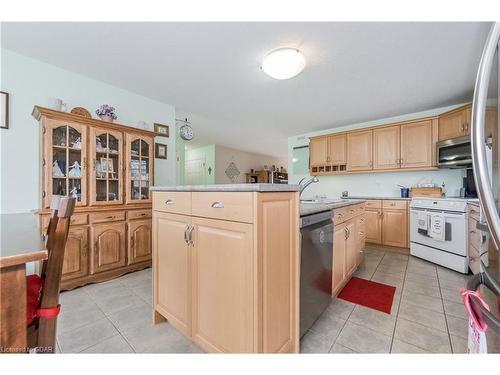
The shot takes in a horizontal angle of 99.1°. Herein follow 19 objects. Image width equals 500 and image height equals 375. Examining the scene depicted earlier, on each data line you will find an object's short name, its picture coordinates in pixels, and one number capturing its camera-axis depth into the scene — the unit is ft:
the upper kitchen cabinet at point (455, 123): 9.12
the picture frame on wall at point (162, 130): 10.25
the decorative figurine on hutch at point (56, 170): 6.76
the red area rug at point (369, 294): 5.94
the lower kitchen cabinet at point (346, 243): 5.78
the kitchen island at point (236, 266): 3.16
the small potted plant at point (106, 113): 7.93
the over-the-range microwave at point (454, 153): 9.02
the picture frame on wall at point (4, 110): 6.31
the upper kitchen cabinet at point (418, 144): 10.63
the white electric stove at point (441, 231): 7.97
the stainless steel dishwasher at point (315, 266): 4.19
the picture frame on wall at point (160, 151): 10.28
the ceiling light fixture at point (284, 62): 6.24
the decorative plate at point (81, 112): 7.55
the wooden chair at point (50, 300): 2.60
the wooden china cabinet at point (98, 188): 6.70
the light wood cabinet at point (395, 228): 10.70
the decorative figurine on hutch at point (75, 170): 7.13
